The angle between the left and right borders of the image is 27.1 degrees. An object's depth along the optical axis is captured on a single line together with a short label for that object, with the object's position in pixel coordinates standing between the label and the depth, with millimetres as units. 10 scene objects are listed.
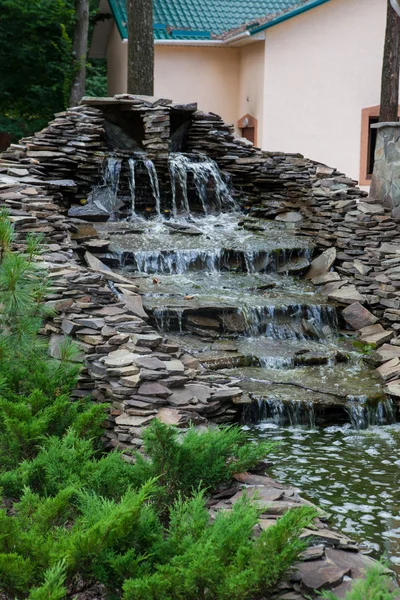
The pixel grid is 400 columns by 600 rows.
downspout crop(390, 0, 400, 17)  9898
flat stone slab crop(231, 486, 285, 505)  4892
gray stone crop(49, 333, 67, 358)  6953
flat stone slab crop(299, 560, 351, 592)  3938
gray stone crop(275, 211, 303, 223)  12389
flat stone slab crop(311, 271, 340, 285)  10617
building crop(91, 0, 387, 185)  16141
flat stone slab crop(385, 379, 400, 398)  8055
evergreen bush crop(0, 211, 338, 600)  3758
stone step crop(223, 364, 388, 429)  7730
